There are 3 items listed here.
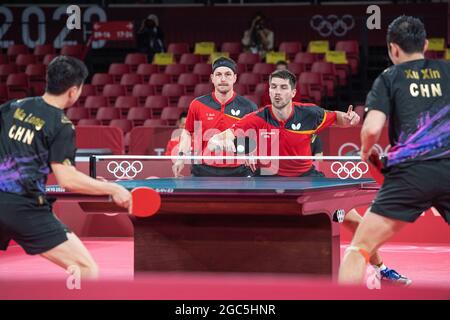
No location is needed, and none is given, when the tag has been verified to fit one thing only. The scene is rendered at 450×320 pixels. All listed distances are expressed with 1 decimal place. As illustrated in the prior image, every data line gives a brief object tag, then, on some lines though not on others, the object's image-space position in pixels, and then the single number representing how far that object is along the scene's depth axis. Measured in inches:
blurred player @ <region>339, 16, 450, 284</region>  355.3
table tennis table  475.6
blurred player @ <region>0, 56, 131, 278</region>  343.9
